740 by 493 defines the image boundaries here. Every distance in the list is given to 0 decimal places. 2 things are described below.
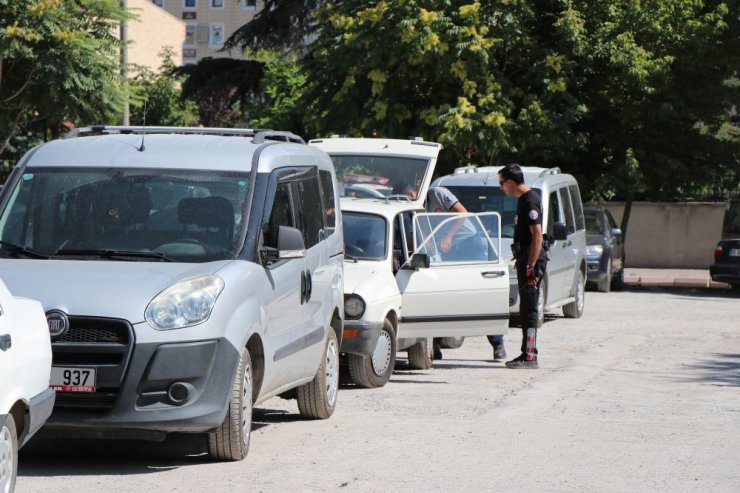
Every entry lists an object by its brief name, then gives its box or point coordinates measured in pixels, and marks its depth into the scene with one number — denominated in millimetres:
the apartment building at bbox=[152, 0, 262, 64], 97062
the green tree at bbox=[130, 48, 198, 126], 52875
